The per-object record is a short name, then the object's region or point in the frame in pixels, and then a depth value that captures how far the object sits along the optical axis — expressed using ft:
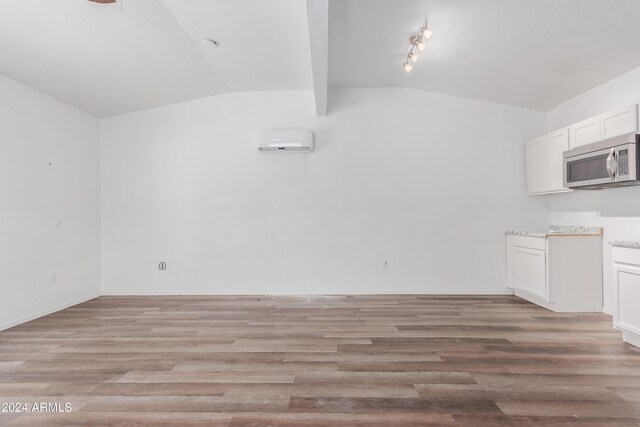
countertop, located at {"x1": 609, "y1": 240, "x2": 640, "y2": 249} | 8.24
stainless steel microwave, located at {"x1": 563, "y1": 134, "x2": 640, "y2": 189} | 8.82
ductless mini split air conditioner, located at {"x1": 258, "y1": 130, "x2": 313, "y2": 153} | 13.64
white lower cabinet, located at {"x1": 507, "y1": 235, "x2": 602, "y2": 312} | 11.21
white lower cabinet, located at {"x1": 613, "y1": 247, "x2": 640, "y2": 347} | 8.23
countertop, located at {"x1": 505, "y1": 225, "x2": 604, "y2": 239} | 11.22
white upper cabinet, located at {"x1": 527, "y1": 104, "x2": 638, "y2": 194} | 9.35
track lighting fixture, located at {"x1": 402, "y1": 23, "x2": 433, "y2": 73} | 8.97
